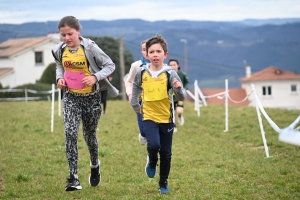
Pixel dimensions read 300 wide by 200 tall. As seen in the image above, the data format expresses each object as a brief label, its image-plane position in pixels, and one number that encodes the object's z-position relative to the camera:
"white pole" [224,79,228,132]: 17.59
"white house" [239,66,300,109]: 99.81
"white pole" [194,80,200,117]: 24.01
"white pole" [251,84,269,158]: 12.33
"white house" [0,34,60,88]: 76.44
